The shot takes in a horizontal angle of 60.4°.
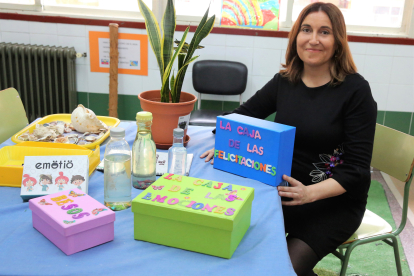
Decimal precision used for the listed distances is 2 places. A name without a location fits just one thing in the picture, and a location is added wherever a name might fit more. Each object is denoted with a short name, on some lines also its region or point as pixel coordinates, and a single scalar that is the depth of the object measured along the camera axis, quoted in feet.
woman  4.41
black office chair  10.23
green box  2.68
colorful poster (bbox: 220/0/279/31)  10.84
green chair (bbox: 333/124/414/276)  4.79
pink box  2.63
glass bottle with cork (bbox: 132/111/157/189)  3.44
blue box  3.88
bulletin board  10.89
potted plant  4.83
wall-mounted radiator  10.68
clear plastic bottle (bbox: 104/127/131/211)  3.19
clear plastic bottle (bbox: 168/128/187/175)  3.73
